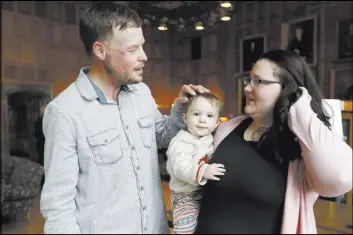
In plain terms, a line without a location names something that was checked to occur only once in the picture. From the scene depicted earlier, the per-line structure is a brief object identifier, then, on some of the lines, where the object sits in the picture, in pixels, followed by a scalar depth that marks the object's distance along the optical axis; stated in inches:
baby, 47.0
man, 43.6
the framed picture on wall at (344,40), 211.6
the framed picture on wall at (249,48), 265.4
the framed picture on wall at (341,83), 214.1
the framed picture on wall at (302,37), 232.2
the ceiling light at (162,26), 169.9
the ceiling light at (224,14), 159.8
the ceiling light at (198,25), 170.7
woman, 38.7
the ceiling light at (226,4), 150.3
